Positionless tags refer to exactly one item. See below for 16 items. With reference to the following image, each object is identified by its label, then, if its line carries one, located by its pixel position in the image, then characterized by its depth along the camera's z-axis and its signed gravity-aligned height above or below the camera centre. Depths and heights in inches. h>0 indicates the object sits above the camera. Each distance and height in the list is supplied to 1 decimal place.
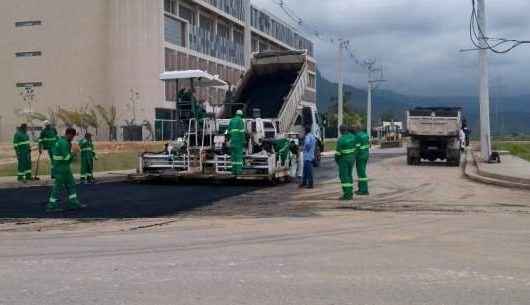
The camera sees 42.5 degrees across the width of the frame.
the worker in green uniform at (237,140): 721.6 -1.1
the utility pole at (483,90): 967.6 +67.0
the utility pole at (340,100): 2037.4 +115.0
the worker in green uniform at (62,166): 526.9 -19.1
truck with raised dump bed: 760.3 +9.5
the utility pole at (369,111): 2401.6 +94.3
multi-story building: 2262.6 +292.7
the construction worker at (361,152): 607.2 -12.9
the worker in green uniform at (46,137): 816.3 +5.2
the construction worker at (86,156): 810.8 -18.8
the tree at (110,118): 2166.6 +72.6
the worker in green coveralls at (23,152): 810.8 -12.4
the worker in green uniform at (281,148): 783.7 -10.8
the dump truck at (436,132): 1079.6 +7.8
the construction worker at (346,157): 589.3 -16.8
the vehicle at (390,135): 2357.3 +9.8
